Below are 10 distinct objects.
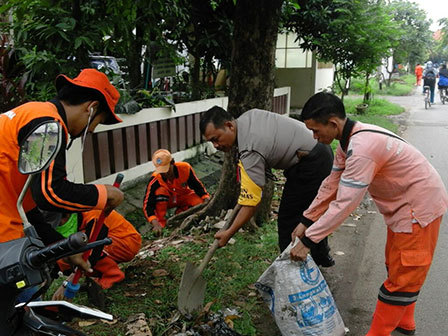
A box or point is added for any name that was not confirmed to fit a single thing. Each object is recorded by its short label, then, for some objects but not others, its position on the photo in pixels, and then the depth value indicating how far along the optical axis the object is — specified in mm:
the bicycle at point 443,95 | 18481
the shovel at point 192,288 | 3133
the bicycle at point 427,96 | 17438
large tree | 4621
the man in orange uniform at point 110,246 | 3400
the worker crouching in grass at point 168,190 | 4946
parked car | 8359
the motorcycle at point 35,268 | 1424
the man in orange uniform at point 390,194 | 2488
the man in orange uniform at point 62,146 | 1918
